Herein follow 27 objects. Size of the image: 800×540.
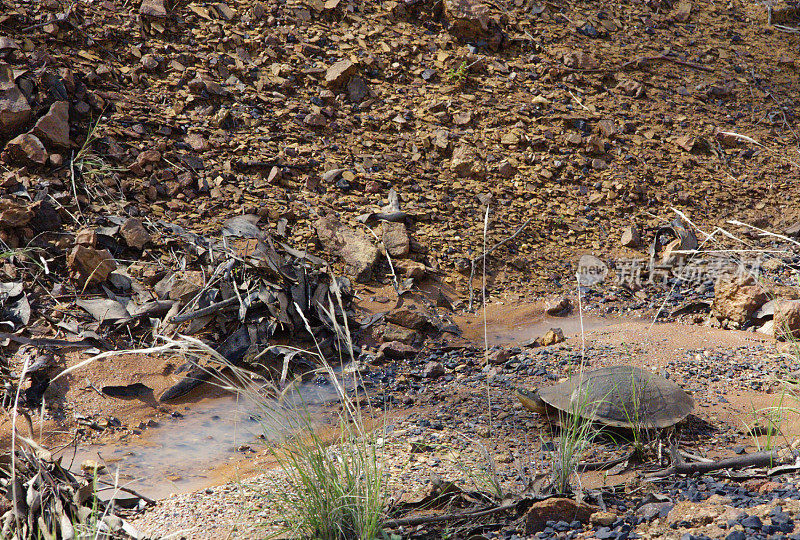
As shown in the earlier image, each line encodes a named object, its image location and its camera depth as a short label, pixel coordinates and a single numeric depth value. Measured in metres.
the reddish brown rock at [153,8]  9.53
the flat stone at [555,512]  3.64
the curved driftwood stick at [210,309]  6.36
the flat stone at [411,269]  7.88
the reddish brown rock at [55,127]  7.80
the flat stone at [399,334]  6.99
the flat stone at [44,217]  7.07
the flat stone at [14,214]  6.75
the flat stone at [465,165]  9.35
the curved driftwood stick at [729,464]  4.01
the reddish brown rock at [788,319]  6.15
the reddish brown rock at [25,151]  7.57
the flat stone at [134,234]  7.20
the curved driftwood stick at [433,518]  3.64
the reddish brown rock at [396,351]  6.76
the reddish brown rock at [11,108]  7.70
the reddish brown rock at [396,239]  8.16
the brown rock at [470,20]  10.71
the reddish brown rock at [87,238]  6.93
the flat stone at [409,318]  7.17
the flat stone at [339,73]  9.74
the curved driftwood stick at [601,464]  4.40
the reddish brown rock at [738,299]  6.84
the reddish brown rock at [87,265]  6.73
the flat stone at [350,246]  7.79
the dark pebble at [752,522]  3.23
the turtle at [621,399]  4.65
